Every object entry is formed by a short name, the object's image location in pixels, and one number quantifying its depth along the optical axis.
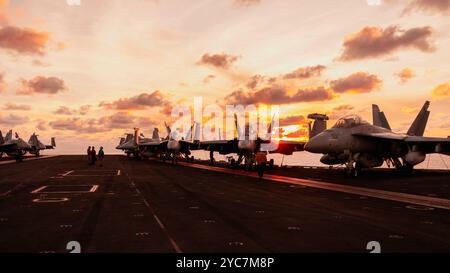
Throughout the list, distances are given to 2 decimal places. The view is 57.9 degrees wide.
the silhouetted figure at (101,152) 60.11
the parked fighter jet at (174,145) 59.53
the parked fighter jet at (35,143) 107.43
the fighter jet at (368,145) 31.39
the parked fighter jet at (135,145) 84.54
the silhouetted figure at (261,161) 30.45
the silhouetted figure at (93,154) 55.34
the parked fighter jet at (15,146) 71.12
